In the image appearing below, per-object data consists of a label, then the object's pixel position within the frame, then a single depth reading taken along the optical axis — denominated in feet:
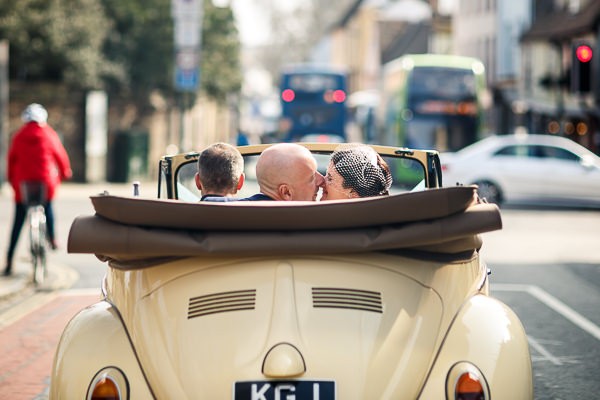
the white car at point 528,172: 82.07
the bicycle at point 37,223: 38.52
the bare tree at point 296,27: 356.18
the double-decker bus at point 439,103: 108.68
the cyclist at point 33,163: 39.81
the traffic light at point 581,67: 68.33
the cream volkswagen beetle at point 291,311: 12.98
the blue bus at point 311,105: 136.46
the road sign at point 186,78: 94.17
